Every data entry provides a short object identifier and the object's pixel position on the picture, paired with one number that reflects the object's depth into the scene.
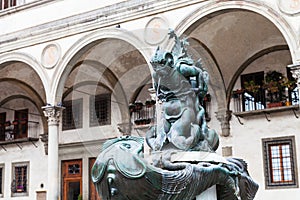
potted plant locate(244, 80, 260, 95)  16.27
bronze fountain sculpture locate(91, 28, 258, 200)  5.34
